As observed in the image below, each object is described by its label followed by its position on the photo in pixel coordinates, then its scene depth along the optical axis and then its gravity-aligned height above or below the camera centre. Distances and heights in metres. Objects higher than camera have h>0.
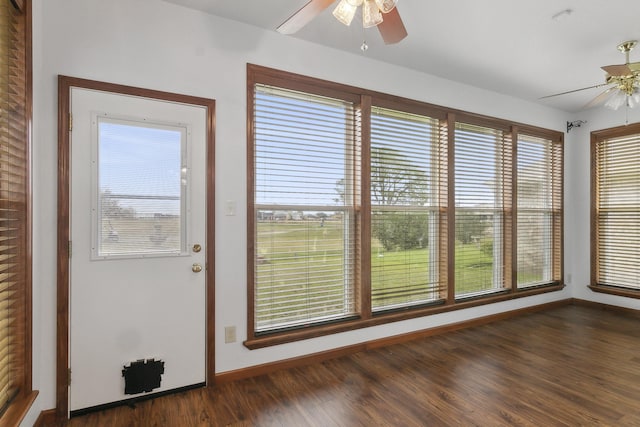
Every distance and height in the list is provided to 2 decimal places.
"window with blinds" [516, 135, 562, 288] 4.46 +0.07
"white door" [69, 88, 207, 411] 2.14 -0.19
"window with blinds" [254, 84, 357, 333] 2.78 +0.06
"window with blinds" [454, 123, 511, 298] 3.89 +0.07
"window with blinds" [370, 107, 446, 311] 3.32 +0.05
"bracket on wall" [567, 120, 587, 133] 4.89 +1.30
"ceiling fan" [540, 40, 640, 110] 2.68 +1.13
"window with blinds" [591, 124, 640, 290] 4.43 +0.08
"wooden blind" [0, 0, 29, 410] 1.60 +0.09
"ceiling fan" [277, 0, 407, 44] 1.62 +1.02
